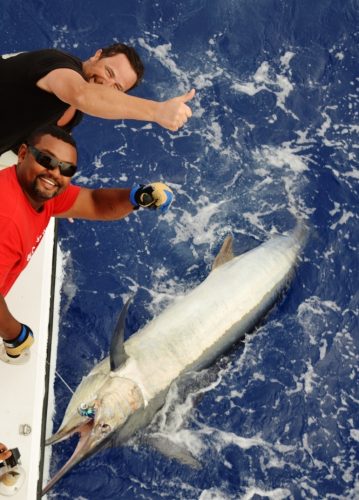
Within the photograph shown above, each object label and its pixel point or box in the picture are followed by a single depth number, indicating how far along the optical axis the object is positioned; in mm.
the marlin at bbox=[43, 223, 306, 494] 4148
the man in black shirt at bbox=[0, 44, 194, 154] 3096
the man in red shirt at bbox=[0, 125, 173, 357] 3031
